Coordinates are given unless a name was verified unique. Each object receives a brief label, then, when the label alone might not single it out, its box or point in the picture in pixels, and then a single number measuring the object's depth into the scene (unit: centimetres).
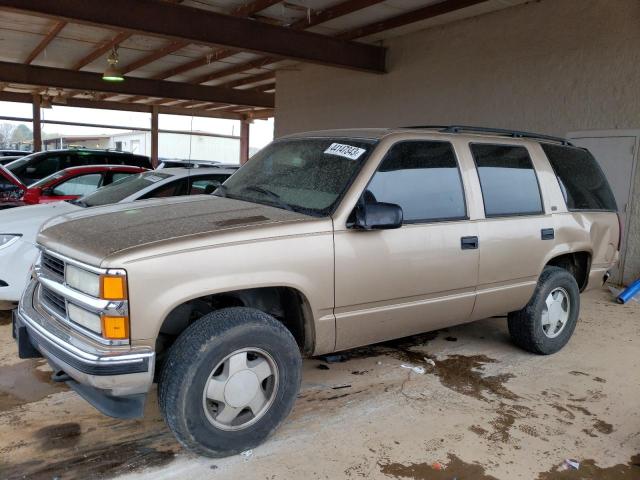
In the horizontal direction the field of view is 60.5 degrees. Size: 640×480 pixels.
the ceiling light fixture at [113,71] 1195
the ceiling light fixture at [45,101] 2200
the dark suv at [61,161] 1207
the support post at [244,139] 2842
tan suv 279
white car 502
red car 752
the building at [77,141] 3118
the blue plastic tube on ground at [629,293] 719
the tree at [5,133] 2884
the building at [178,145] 2920
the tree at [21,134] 2871
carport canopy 889
